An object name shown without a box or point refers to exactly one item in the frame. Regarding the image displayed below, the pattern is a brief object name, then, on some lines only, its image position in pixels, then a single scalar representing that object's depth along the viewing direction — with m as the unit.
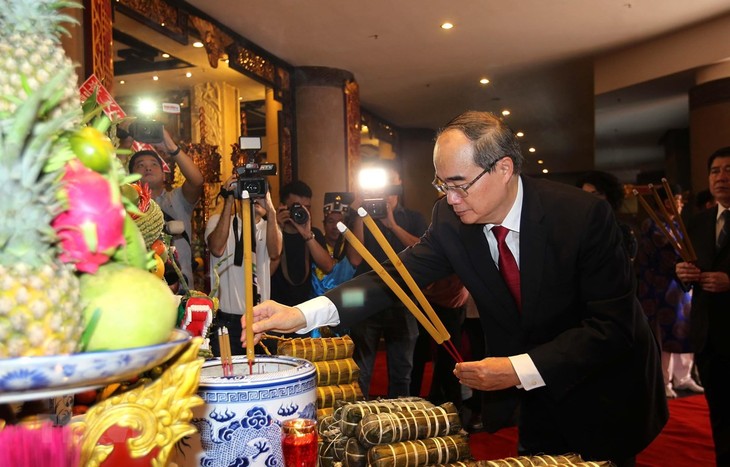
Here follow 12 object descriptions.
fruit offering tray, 0.43
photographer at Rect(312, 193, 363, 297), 3.60
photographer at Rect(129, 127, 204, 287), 2.73
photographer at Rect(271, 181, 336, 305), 3.58
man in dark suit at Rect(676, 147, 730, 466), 2.66
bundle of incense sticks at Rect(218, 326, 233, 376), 0.95
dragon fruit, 0.50
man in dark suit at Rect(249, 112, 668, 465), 1.51
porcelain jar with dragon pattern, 0.82
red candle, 0.81
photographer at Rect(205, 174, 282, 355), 3.15
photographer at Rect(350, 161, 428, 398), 3.70
